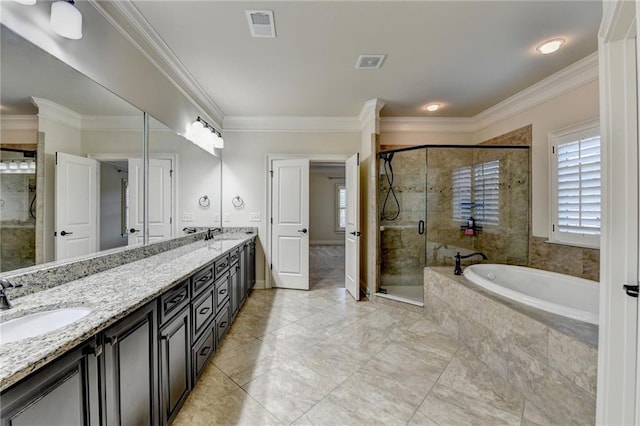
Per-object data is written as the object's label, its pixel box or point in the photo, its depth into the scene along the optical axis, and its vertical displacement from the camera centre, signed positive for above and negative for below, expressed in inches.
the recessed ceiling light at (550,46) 80.9 +54.4
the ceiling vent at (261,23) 69.1 +54.0
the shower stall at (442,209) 128.0 +1.8
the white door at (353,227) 136.3 -8.5
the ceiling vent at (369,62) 89.5 +54.6
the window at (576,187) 92.0 +9.8
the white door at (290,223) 147.1 -6.4
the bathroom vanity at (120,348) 28.1 -20.4
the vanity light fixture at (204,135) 113.7 +36.7
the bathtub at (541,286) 71.5 -25.8
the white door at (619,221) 39.7 -1.4
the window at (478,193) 132.0 +10.5
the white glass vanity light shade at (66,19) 48.4 +37.4
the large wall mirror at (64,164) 44.3 +11.1
